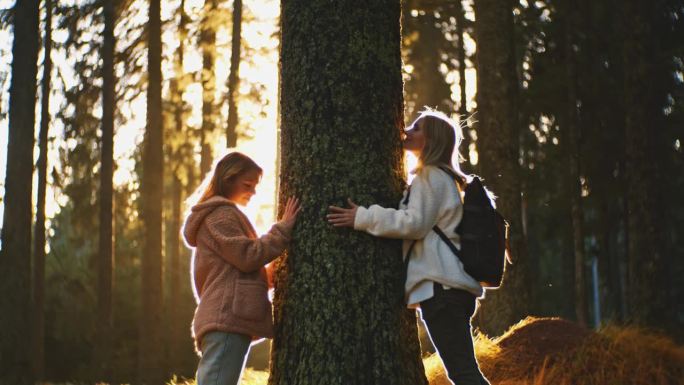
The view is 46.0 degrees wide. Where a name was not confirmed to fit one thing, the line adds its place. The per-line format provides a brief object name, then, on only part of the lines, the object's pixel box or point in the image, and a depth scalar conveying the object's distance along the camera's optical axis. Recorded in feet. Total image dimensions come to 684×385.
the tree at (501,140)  30.96
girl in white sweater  14.71
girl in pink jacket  15.40
